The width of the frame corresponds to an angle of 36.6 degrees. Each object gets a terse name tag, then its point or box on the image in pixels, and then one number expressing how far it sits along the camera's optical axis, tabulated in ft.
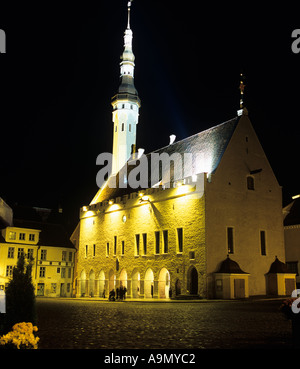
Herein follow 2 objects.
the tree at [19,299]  27.52
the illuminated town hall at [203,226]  121.29
